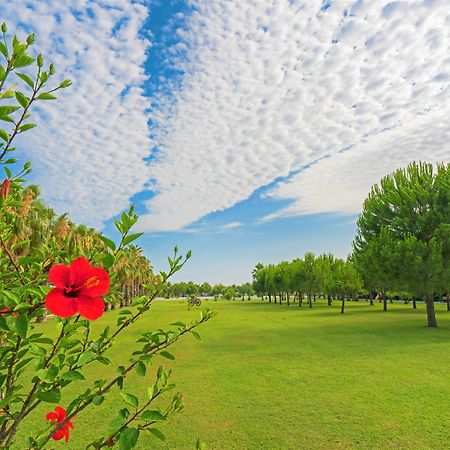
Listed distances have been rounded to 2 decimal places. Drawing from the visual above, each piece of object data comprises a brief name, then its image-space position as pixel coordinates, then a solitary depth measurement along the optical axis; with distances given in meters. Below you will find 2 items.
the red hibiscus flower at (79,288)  1.09
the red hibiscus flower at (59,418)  1.79
